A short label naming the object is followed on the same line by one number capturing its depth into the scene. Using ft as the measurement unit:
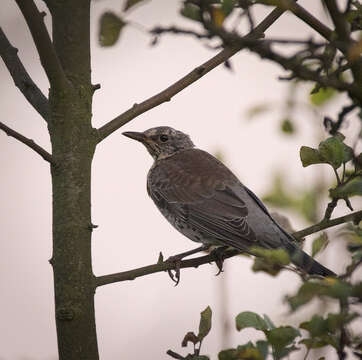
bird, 29.19
